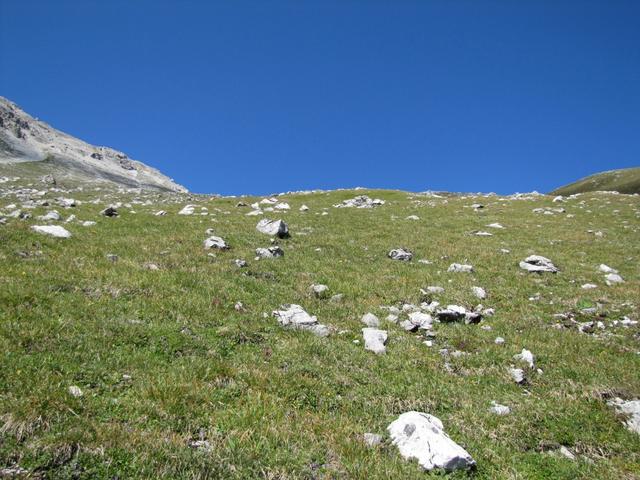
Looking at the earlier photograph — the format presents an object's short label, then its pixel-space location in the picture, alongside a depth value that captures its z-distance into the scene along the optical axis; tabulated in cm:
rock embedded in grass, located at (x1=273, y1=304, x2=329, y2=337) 1174
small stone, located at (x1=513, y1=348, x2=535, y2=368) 1040
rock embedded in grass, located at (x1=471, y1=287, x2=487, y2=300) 1554
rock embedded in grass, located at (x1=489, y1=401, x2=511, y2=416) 842
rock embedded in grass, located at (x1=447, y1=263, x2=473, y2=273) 1866
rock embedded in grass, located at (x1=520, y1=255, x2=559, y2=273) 1902
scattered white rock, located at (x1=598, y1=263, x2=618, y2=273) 1952
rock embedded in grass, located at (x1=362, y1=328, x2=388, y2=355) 1087
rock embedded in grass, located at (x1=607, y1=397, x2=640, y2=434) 805
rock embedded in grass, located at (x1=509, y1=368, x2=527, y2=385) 965
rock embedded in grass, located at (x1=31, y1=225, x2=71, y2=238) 1784
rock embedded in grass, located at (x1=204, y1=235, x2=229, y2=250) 1933
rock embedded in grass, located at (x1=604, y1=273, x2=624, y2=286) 1779
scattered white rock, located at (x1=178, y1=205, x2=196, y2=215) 3181
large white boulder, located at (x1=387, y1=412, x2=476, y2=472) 665
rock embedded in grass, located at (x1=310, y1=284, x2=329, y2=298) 1487
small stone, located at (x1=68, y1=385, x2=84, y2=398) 723
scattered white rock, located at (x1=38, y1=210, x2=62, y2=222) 2162
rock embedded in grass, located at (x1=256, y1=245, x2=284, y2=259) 1901
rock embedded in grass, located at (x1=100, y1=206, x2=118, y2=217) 2703
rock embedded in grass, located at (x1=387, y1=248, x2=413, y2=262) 2091
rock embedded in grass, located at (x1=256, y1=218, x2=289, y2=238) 2409
